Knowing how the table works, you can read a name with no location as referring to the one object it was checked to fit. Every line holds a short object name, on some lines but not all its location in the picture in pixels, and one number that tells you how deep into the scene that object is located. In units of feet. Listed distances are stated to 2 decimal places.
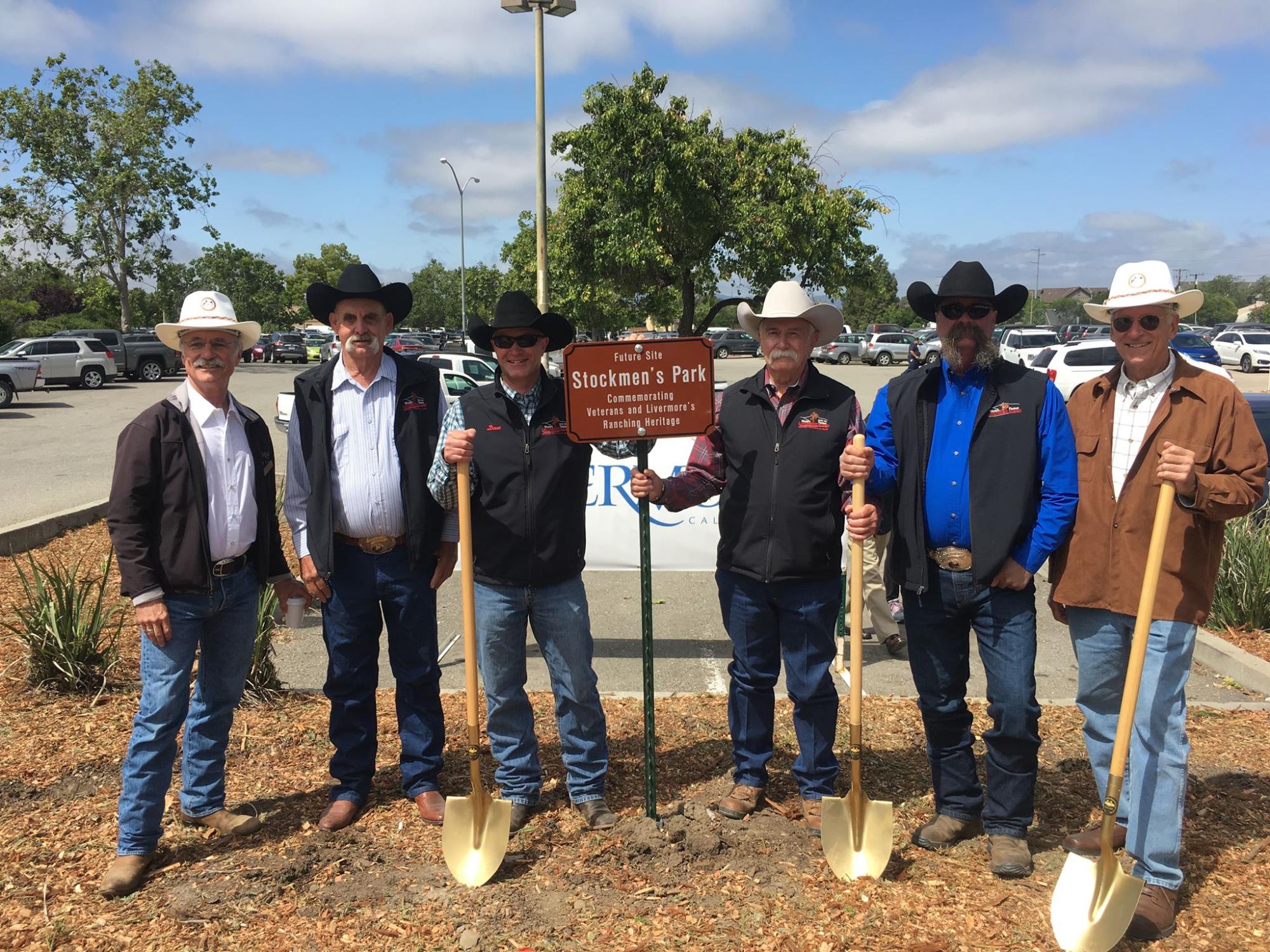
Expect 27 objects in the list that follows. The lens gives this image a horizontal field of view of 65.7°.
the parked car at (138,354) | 113.60
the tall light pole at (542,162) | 48.55
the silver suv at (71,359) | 99.71
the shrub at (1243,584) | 21.07
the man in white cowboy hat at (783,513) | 12.47
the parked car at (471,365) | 63.98
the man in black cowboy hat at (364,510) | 12.75
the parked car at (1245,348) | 121.29
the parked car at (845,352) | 171.22
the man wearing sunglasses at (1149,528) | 10.76
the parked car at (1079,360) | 74.43
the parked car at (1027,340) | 126.41
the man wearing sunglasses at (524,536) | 12.57
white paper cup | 13.24
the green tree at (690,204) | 49.62
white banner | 20.95
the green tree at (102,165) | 127.24
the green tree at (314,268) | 253.03
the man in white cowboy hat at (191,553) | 11.60
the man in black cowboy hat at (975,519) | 11.55
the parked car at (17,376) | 79.41
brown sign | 12.28
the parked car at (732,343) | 178.09
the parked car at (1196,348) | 99.71
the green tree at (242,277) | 211.61
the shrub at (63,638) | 17.03
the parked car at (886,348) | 166.40
